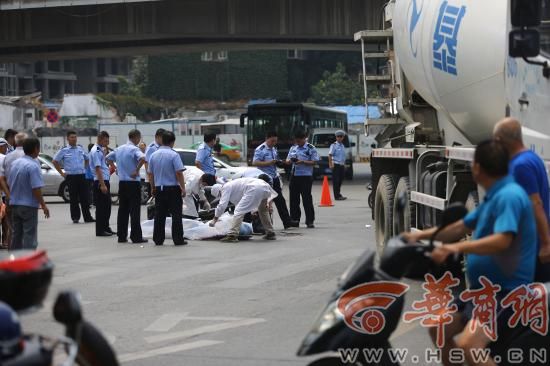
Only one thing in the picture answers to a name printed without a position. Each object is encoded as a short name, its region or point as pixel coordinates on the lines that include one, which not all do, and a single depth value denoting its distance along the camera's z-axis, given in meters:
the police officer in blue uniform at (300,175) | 20.77
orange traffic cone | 27.63
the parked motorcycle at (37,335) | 4.59
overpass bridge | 39.12
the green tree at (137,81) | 101.88
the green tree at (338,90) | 93.00
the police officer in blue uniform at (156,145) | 17.98
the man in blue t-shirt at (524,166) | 6.98
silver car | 30.59
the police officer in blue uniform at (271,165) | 20.20
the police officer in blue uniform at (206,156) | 20.56
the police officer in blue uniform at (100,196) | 19.30
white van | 44.22
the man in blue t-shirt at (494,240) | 5.60
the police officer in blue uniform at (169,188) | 17.12
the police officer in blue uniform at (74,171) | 22.48
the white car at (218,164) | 28.11
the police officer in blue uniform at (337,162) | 29.88
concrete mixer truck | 8.97
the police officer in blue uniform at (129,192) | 17.92
